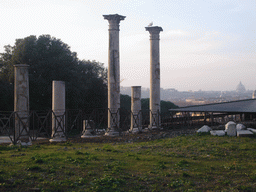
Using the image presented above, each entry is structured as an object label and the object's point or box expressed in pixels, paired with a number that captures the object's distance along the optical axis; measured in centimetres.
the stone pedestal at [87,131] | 1823
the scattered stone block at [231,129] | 1585
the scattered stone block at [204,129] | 1679
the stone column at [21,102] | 1412
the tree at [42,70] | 2625
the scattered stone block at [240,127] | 1720
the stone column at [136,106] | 2084
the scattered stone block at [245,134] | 1554
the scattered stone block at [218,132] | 1593
